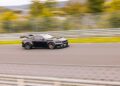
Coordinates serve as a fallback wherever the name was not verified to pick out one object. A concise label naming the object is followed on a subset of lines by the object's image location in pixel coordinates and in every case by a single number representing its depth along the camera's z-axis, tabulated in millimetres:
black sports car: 24439
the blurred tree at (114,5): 51869
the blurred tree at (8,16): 56534
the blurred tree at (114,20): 29188
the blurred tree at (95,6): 50816
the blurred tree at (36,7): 62234
